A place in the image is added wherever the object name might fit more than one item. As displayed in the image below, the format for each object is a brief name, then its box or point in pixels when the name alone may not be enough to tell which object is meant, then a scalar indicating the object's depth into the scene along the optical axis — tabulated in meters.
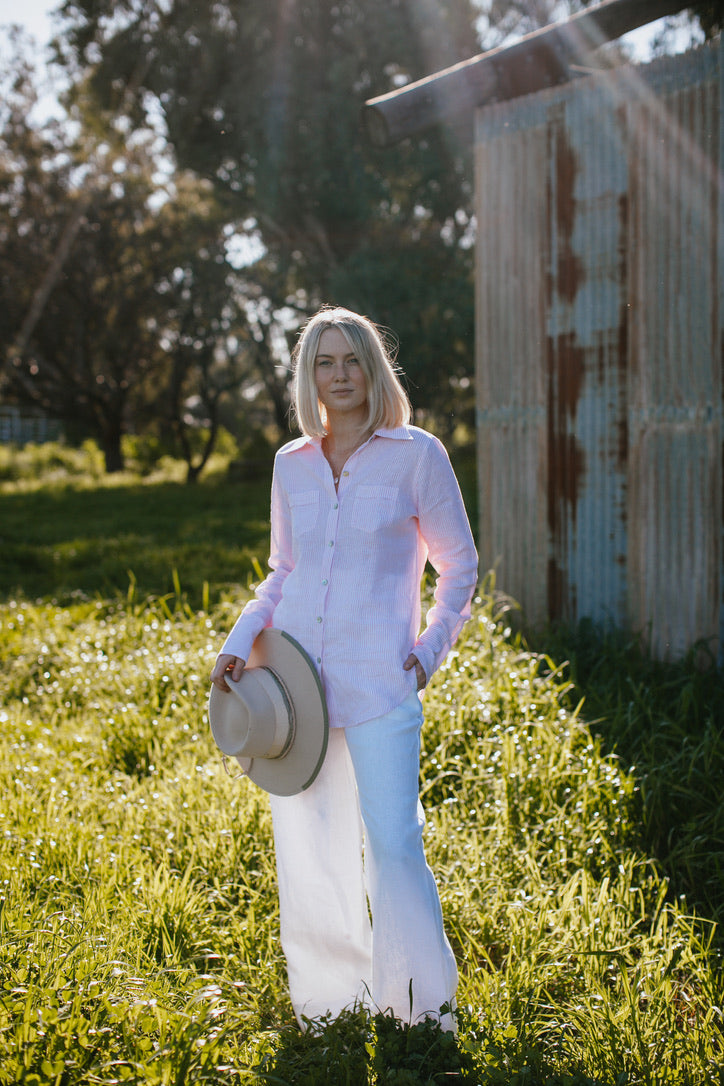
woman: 2.53
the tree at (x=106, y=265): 22.27
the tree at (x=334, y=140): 16.25
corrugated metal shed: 5.30
